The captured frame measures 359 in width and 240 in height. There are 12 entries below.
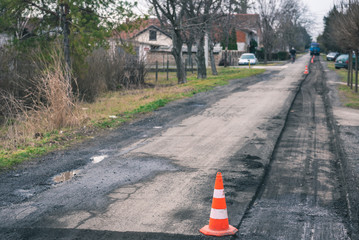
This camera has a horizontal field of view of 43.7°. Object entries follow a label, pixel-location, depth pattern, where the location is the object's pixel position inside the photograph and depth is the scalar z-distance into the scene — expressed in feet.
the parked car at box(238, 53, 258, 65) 169.32
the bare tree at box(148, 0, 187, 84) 89.71
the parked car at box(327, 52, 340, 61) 206.18
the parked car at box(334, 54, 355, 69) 130.15
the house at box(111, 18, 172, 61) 191.62
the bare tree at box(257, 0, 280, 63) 199.72
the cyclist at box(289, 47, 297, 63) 182.44
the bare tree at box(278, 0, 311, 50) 207.97
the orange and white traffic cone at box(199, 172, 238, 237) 15.76
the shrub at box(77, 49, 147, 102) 63.98
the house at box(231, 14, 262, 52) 255.62
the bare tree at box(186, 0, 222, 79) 100.73
